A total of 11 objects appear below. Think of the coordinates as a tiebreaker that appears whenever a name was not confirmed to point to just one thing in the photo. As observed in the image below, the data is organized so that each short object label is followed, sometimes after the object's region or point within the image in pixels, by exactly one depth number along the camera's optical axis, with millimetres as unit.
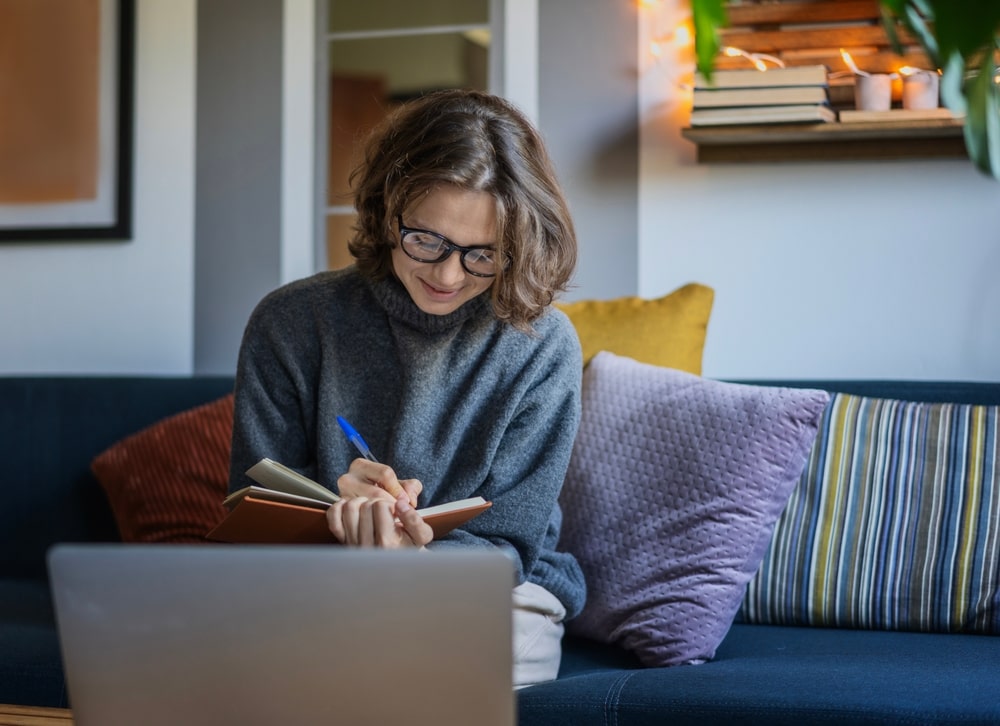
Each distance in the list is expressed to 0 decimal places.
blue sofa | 1413
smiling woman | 1618
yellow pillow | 2145
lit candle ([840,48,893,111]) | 2234
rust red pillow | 2193
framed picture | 2760
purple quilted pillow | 1735
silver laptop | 852
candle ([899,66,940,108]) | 2221
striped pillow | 1812
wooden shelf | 2246
